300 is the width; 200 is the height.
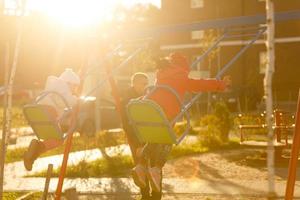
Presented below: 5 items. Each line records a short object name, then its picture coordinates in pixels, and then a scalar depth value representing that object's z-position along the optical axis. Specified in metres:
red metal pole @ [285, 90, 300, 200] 7.75
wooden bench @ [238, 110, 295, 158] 19.17
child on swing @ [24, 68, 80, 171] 12.76
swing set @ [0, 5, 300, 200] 10.17
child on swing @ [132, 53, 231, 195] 10.73
